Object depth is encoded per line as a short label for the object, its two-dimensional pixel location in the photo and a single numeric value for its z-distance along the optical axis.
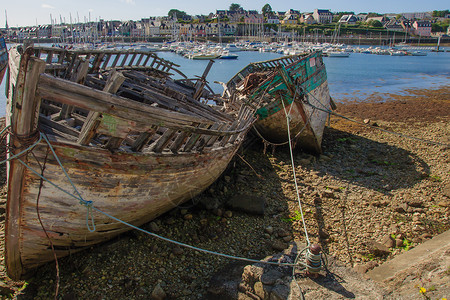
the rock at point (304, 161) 10.96
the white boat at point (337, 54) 80.25
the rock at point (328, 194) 8.44
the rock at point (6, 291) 5.01
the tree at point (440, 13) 181.57
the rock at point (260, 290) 4.71
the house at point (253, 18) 144.43
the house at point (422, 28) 130.88
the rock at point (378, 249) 6.08
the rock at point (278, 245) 6.18
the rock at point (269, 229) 6.79
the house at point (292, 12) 170.00
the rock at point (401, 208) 7.57
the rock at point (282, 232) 6.71
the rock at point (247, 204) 7.46
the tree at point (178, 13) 160.23
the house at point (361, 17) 169.77
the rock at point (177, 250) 5.87
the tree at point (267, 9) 168.75
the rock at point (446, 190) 8.31
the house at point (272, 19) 154.27
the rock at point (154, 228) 6.42
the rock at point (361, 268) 5.57
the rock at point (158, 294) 4.90
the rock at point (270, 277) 4.85
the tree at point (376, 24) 141.62
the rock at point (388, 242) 6.30
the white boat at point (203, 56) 66.50
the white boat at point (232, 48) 87.00
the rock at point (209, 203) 7.39
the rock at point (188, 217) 7.02
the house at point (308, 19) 161.00
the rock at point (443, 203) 7.79
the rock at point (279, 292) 4.59
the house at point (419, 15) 192.12
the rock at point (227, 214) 7.29
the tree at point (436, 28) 134.00
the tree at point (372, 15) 177.62
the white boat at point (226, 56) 68.56
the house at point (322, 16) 165.62
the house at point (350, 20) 153.43
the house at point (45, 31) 122.84
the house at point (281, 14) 164.12
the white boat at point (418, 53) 84.75
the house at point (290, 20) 155.00
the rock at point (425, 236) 6.49
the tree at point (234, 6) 175.24
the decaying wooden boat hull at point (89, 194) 4.40
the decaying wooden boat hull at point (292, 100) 10.70
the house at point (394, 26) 137.14
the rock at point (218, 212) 7.31
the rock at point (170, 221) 6.77
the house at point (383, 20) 146.95
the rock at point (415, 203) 7.82
